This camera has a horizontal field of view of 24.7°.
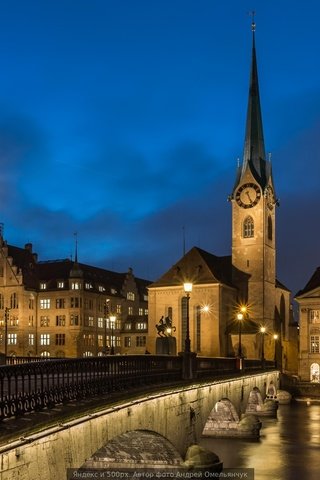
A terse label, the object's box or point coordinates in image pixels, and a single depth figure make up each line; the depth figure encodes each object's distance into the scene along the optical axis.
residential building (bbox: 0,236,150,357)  94.19
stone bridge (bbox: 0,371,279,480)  14.91
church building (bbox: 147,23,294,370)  85.56
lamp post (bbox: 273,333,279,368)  91.22
